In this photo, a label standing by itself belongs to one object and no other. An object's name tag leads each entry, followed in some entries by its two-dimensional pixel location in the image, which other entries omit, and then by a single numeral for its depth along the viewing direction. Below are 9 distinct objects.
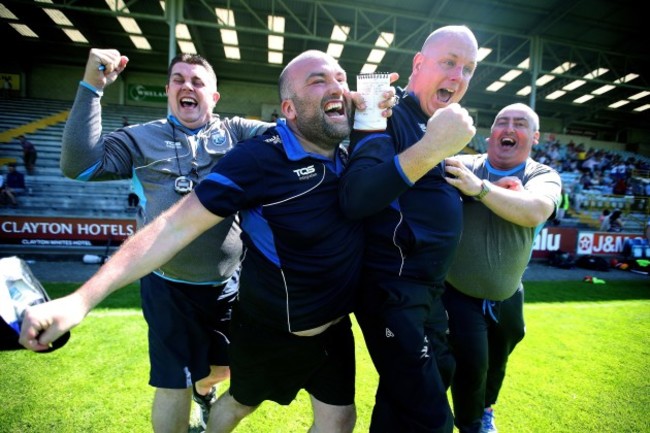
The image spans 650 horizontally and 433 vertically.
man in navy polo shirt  1.56
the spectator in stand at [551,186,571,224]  11.62
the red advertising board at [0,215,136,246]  8.22
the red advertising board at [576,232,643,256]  11.20
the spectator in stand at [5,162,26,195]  10.85
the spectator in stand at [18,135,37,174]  12.66
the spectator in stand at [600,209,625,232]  13.06
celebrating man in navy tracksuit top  1.45
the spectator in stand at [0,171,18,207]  10.20
